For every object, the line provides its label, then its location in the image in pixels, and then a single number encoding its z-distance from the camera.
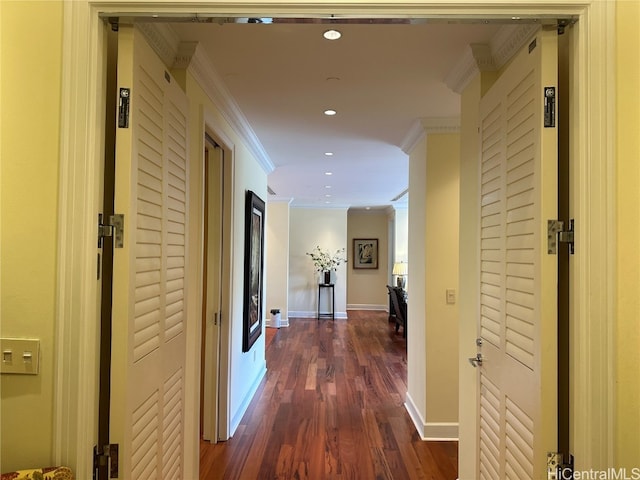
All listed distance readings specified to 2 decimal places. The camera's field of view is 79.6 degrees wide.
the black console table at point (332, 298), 8.70
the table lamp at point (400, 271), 8.21
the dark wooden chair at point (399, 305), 6.65
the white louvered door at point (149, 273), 1.14
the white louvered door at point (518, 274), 1.14
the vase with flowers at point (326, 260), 8.73
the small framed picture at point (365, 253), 9.93
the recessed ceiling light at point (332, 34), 1.81
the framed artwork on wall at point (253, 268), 3.56
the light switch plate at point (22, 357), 1.07
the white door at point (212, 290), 2.85
